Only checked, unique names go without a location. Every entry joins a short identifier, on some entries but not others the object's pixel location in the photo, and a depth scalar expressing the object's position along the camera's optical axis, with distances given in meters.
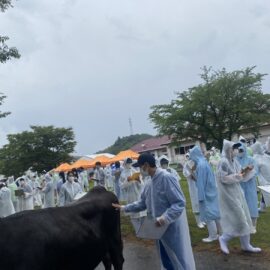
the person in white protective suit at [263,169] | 7.74
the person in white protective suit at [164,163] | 7.10
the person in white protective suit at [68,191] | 8.51
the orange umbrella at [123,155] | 21.77
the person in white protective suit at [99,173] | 15.07
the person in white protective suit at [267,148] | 8.20
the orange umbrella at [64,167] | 25.52
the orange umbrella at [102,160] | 25.38
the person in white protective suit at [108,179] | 16.90
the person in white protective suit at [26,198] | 10.92
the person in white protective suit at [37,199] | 15.06
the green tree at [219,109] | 22.80
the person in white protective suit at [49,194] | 11.07
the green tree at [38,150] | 34.57
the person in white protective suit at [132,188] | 7.98
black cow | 2.86
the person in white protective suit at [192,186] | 6.83
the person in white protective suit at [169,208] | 3.32
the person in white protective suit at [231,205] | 4.77
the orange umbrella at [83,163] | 26.16
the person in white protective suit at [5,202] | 8.62
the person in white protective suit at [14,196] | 10.60
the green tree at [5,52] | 7.07
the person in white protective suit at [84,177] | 17.97
